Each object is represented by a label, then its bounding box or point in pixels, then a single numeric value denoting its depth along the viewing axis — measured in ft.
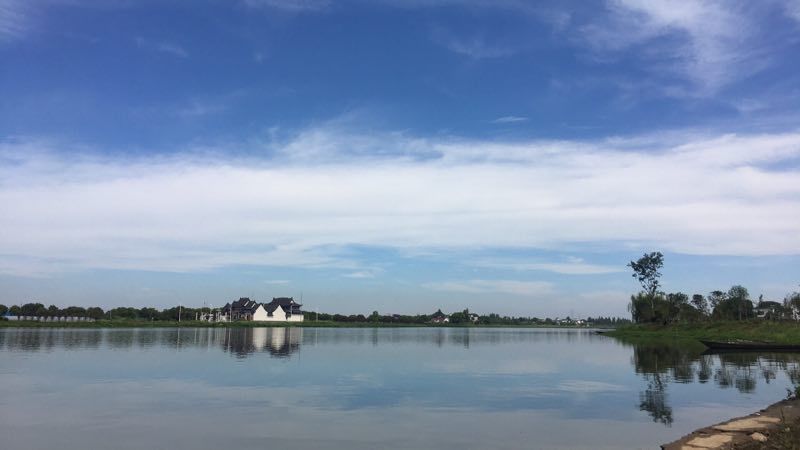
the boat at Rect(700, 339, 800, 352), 178.06
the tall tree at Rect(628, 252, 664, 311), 338.75
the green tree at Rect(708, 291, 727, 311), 331.36
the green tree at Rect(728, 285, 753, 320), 317.63
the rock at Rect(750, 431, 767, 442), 48.76
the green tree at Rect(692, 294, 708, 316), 349.20
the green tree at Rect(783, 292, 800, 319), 257.92
